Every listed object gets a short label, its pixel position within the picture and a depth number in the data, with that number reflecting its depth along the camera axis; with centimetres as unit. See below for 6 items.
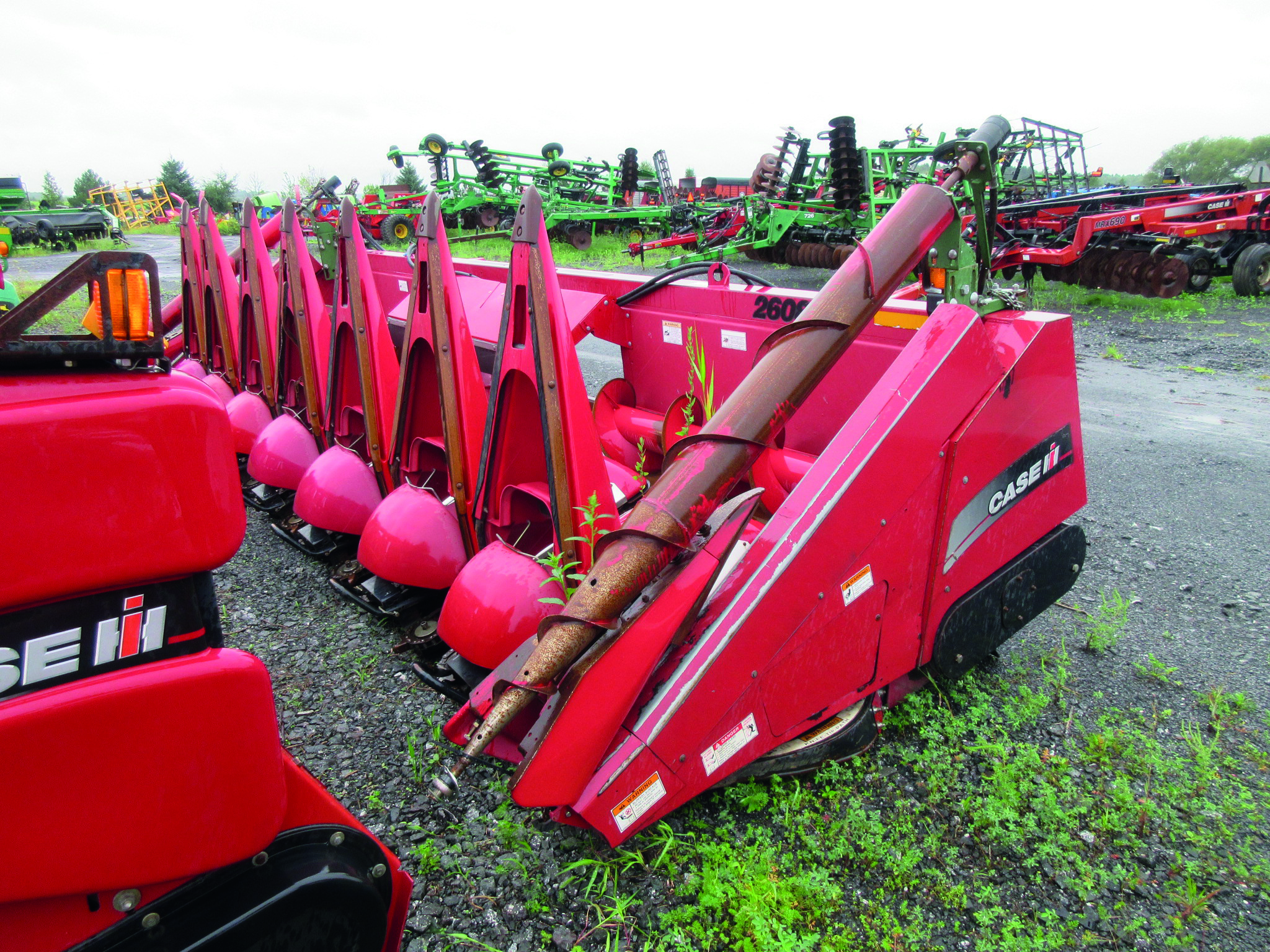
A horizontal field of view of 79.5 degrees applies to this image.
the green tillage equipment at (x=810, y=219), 1351
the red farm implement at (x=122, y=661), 100
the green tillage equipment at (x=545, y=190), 1877
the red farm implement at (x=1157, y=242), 1074
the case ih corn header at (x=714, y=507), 172
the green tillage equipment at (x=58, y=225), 2200
